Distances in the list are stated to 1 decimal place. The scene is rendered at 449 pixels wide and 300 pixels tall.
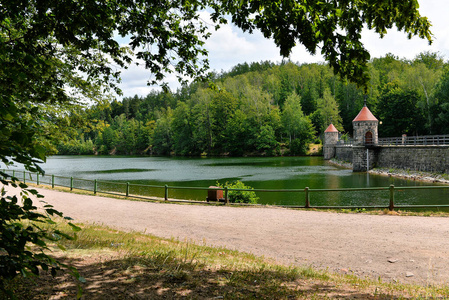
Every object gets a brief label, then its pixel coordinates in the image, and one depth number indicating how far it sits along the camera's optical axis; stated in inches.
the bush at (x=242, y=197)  608.1
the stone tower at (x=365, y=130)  1813.9
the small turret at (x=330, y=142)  2581.2
